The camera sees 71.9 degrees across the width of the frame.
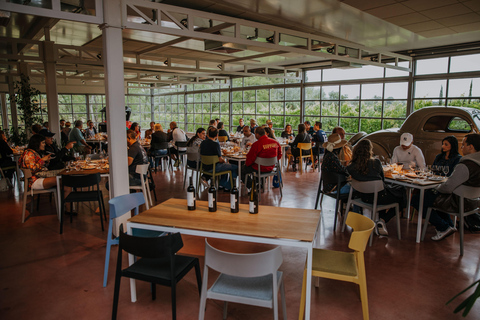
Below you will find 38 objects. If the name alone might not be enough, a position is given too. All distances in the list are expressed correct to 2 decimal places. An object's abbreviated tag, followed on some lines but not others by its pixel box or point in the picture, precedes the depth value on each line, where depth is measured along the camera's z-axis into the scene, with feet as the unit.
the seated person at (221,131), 33.81
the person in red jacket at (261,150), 19.94
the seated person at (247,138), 27.52
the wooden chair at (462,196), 13.12
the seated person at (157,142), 28.91
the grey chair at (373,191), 13.85
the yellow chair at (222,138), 33.36
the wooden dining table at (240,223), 8.09
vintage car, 22.59
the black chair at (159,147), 28.89
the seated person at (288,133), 34.83
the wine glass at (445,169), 15.43
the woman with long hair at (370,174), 13.98
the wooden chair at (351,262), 8.20
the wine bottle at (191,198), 10.16
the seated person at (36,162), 17.01
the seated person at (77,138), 34.42
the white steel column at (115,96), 12.80
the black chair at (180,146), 29.12
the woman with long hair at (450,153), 16.28
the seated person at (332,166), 15.90
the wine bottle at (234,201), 9.67
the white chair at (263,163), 19.67
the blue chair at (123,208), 10.24
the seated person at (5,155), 24.25
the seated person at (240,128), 42.90
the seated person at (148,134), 35.50
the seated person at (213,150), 20.24
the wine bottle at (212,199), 9.77
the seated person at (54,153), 19.57
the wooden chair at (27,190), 16.64
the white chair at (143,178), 16.85
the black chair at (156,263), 7.74
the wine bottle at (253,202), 9.61
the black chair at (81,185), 15.03
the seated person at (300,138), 28.68
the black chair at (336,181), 15.76
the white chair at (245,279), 6.98
